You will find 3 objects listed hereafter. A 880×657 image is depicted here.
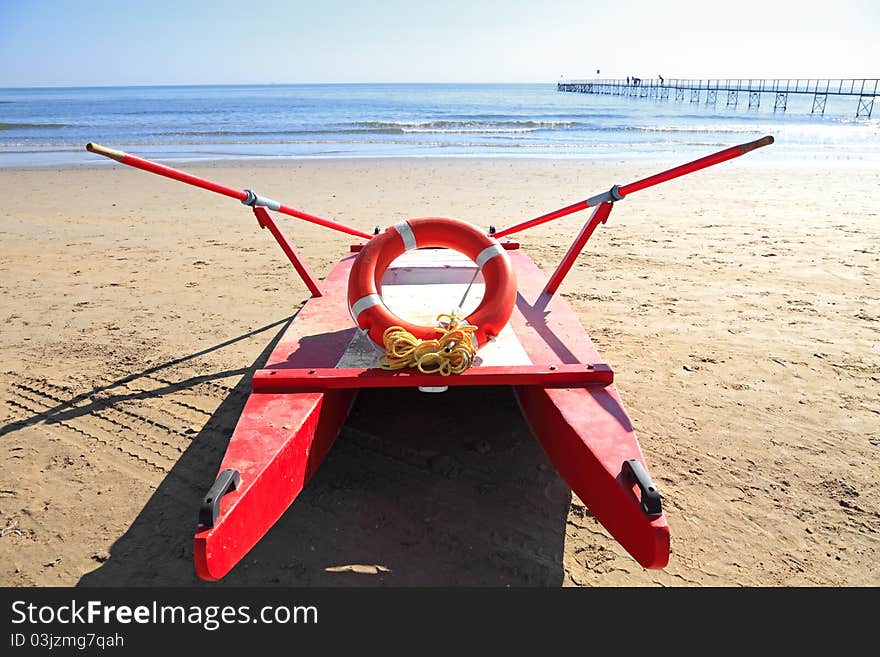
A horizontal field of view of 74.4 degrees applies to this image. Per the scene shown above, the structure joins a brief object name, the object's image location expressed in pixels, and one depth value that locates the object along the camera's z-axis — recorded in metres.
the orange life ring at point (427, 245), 2.66
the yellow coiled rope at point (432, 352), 2.38
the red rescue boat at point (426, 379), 1.83
